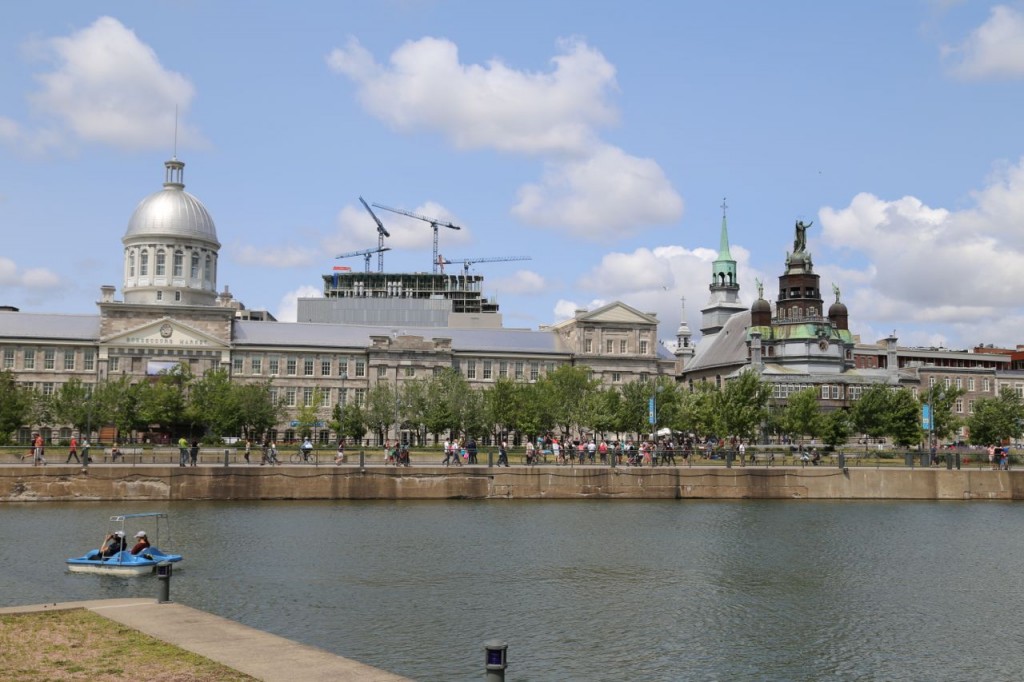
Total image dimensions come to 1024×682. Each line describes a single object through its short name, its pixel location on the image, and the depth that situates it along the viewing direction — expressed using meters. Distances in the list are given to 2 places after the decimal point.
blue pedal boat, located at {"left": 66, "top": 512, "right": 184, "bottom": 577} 34.06
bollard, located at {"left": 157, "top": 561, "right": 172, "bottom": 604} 25.06
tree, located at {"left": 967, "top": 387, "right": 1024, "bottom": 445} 112.00
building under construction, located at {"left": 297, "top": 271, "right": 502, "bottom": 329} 165.00
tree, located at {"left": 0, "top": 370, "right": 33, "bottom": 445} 85.94
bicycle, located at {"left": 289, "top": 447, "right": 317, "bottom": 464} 65.59
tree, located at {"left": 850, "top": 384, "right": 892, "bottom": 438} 101.50
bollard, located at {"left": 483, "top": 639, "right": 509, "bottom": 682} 16.19
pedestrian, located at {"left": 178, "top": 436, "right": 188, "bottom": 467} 59.44
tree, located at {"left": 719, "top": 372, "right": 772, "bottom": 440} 94.25
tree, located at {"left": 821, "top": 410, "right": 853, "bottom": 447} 100.94
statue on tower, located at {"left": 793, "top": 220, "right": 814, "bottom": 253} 140.12
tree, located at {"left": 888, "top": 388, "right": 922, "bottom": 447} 101.25
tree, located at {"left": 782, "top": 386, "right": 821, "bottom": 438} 101.19
